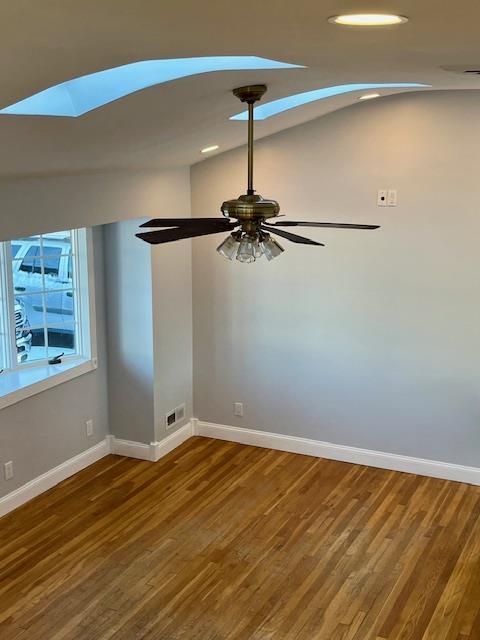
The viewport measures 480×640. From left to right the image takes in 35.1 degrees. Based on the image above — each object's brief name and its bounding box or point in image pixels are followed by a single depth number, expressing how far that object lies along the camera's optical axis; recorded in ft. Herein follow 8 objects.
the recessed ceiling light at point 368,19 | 5.91
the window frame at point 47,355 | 16.49
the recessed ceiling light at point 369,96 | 15.39
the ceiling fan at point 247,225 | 10.60
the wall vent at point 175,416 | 19.90
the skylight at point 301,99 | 14.53
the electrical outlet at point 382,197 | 17.65
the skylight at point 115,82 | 9.54
